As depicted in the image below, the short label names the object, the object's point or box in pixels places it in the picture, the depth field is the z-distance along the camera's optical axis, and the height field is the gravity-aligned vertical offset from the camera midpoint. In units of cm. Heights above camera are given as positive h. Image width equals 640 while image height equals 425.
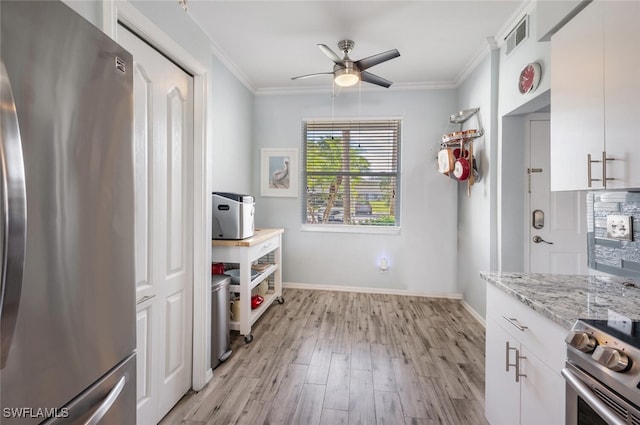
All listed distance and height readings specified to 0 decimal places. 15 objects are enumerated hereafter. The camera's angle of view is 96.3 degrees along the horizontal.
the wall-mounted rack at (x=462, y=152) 308 +67
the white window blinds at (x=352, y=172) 395 +54
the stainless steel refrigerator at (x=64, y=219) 58 -2
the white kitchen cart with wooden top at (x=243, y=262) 257 -46
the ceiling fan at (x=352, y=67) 249 +133
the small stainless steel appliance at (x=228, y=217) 259 -6
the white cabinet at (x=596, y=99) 111 +49
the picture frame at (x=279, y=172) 405 +54
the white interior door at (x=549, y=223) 262 -11
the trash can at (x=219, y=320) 217 -86
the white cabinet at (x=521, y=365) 105 -66
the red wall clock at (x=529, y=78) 214 +104
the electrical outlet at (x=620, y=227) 142 -8
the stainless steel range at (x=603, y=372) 75 -46
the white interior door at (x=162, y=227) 148 -10
